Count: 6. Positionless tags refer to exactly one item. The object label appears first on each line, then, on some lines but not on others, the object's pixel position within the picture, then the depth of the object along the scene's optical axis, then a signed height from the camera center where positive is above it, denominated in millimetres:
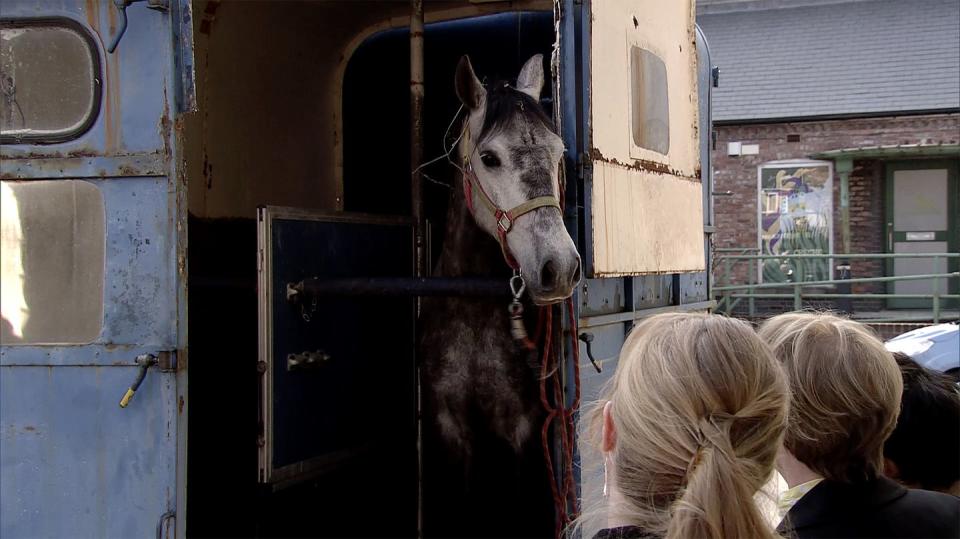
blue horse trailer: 2789 +169
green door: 15953 +1039
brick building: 16141 +2502
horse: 3371 -250
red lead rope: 3357 -631
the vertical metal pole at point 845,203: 16484 +1245
